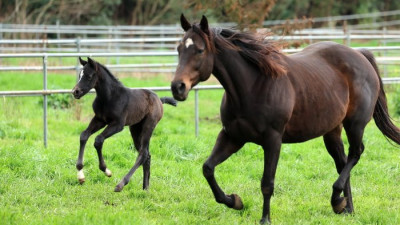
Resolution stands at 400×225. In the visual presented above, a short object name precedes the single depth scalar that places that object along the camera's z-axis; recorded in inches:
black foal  581.9
